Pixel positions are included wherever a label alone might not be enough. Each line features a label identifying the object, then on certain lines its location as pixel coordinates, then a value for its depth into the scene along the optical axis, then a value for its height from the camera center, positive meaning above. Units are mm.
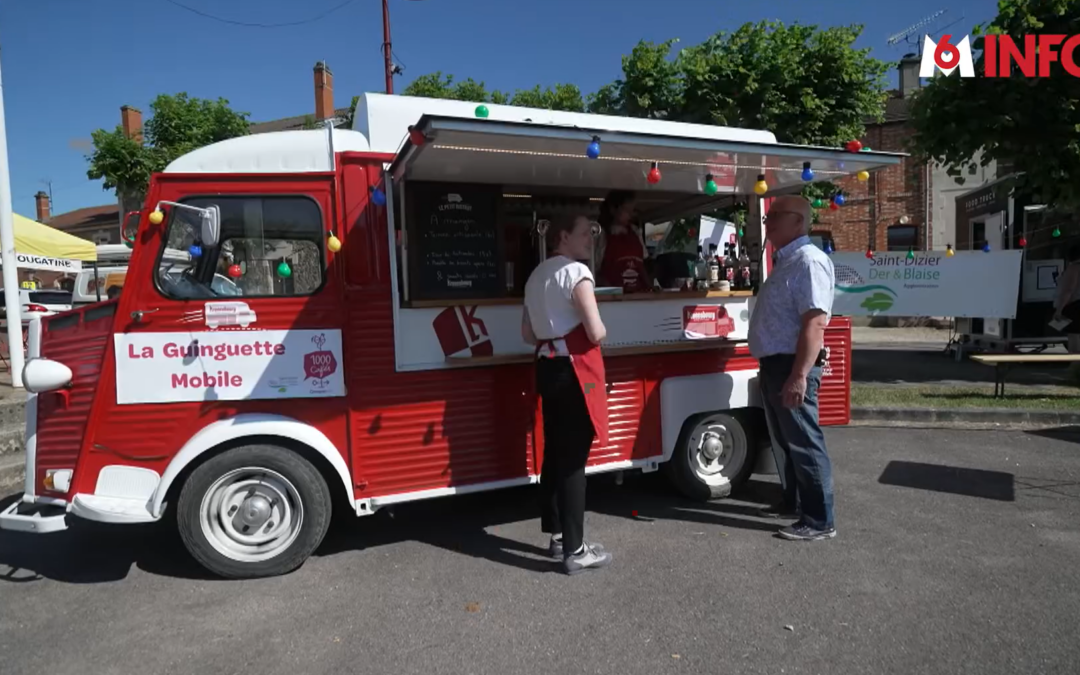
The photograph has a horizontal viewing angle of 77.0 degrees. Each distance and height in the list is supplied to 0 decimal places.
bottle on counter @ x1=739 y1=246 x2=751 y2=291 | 5184 +157
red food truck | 3596 -184
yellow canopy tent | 8820 +891
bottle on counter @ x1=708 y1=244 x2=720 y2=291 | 5012 +159
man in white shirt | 3943 -328
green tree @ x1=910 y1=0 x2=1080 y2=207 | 8398 +2178
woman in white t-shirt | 3645 -382
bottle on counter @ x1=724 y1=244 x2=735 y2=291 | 5275 +177
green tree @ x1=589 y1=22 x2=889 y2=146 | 9844 +3110
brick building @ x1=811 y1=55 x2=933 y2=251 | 23797 +2758
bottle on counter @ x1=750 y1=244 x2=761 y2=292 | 5148 +196
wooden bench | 7988 -889
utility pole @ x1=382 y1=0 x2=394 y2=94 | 15156 +5664
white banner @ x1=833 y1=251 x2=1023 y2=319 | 11094 +56
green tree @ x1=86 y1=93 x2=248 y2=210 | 20094 +5227
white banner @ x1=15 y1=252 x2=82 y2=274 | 8701 +681
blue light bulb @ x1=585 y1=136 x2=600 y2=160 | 3391 +746
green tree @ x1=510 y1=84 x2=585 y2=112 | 17766 +5380
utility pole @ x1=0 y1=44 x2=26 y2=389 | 7324 +535
